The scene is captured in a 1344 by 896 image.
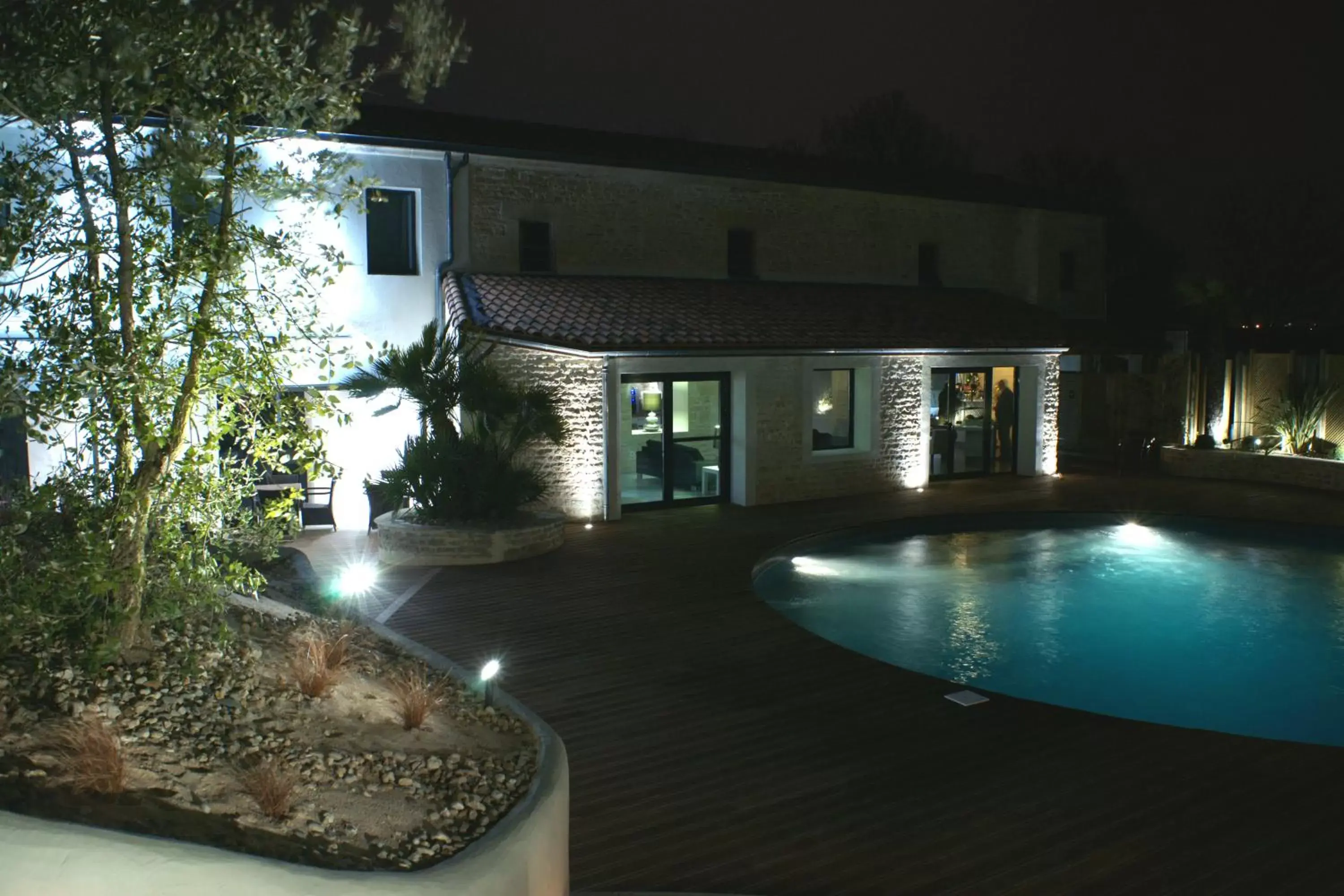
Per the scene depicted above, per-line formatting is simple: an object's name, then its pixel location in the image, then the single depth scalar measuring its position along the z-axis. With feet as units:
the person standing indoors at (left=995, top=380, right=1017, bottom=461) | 67.77
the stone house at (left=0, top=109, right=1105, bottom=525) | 51.44
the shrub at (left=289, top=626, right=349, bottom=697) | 18.98
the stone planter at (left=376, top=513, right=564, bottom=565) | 42.29
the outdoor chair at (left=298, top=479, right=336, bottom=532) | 50.17
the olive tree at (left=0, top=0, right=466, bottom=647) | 17.19
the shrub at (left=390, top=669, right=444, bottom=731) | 18.47
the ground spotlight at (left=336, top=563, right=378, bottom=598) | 37.17
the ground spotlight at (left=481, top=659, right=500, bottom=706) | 19.51
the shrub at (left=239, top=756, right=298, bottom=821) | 14.37
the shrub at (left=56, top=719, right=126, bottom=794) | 13.74
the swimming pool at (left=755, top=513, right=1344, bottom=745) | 30.12
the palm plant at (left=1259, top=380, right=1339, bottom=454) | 63.52
